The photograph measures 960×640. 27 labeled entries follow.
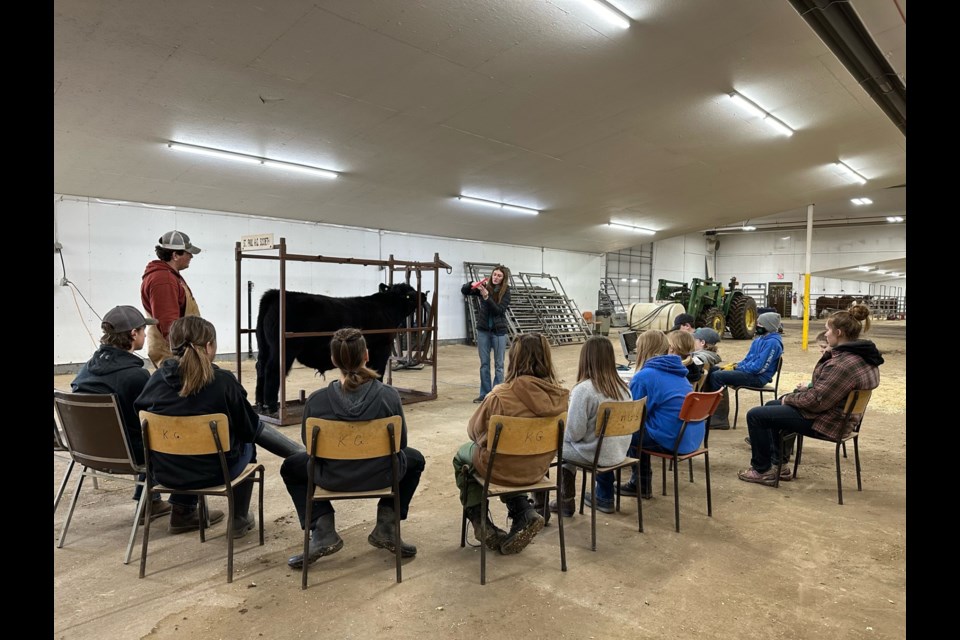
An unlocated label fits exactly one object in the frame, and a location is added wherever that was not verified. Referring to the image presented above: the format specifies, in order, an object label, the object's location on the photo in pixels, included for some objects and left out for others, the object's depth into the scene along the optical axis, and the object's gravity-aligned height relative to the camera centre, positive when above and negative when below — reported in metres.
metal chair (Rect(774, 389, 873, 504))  3.51 -0.63
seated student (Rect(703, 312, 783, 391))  5.17 -0.46
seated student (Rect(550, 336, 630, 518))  3.04 -0.48
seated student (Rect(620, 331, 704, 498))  3.30 -0.52
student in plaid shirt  3.51 -0.51
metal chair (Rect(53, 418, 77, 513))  2.97 -0.75
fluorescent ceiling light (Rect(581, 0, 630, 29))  4.93 +2.85
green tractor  14.56 +0.31
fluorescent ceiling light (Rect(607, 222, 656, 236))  15.00 +2.56
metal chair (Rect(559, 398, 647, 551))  2.84 -0.58
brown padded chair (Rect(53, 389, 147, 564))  2.62 -0.62
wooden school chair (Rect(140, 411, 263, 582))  2.44 -0.56
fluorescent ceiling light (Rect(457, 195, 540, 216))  11.26 +2.44
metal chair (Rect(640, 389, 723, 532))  3.07 -0.57
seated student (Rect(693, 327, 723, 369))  4.99 -0.26
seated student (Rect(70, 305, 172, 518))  2.84 -0.30
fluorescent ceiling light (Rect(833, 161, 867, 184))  11.11 +3.16
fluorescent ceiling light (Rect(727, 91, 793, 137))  7.30 +2.96
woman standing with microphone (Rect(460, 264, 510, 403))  6.48 -0.04
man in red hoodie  3.87 +0.15
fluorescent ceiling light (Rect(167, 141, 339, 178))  7.31 +2.28
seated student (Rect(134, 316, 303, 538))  2.59 -0.41
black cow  5.58 -0.13
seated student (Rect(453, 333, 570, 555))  2.67 -0.56
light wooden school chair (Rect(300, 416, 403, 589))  2.40 -0.57
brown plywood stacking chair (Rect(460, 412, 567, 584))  2.49 -0.60
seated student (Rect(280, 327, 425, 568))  2.52 -0.72
